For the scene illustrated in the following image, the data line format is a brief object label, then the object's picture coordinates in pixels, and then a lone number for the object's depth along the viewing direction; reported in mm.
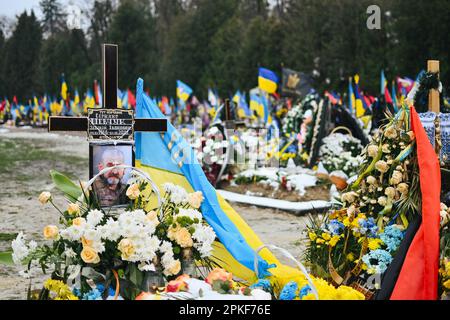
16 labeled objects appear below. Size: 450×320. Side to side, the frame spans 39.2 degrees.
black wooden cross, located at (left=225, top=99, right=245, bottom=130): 14523
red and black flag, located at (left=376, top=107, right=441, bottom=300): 4121
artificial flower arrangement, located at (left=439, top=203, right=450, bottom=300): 4168
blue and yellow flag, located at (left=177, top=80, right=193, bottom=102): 28625
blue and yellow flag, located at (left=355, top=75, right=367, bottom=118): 20884
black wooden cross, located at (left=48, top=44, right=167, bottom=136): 5477
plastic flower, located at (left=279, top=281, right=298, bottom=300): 3789
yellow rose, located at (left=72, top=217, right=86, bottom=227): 3730
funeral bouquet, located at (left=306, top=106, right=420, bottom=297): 4617
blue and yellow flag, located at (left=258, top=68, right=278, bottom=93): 22188
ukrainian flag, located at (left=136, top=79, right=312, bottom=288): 5500
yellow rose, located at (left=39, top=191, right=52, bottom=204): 3941
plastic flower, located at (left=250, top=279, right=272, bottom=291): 4090
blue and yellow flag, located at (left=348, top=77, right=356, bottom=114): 22716
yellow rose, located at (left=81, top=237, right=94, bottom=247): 3674
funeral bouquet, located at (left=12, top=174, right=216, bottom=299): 3703
